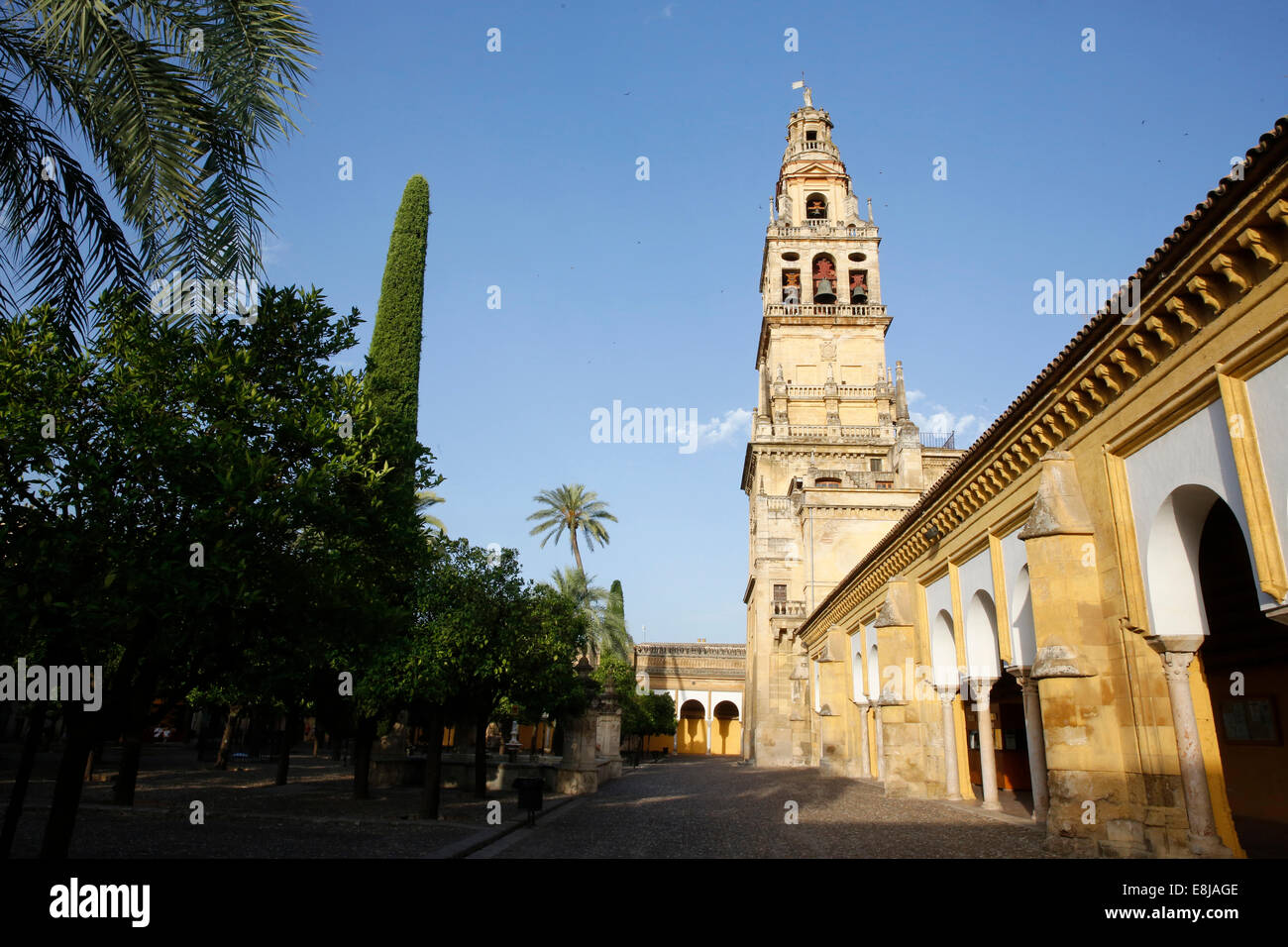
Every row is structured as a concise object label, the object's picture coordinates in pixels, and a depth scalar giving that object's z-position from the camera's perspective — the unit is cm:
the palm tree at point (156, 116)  738
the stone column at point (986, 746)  1570
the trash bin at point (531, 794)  1436
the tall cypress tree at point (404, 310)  1984
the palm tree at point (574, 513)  4656
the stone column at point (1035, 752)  1362
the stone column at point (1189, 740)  829
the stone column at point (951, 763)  1798
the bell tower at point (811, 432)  4122
